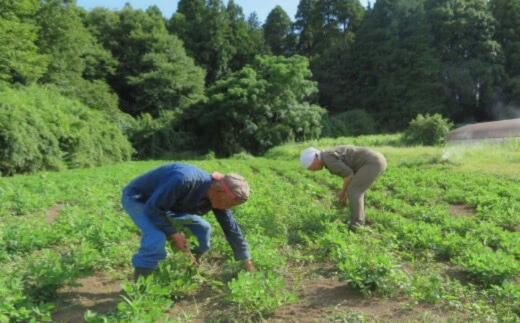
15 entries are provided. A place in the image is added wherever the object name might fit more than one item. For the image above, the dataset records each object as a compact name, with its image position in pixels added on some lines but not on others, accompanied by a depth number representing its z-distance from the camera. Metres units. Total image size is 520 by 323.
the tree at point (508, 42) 36.72
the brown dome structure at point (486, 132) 23.17
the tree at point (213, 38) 46.03
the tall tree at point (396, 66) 39.22
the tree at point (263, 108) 33.41
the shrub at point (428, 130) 26.00
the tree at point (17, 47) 21.36
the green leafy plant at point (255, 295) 3.39
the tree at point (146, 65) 37.69
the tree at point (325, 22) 50.91
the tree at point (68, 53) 29.00
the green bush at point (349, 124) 38.03
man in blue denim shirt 3.42
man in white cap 6.09
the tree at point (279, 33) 53.00
